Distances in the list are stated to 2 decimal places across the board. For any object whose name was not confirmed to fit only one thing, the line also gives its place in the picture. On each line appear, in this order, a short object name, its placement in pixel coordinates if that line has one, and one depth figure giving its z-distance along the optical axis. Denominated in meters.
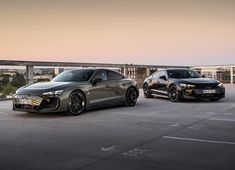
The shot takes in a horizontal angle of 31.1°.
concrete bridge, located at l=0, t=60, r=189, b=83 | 16.31
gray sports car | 9.95
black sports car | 13.91
